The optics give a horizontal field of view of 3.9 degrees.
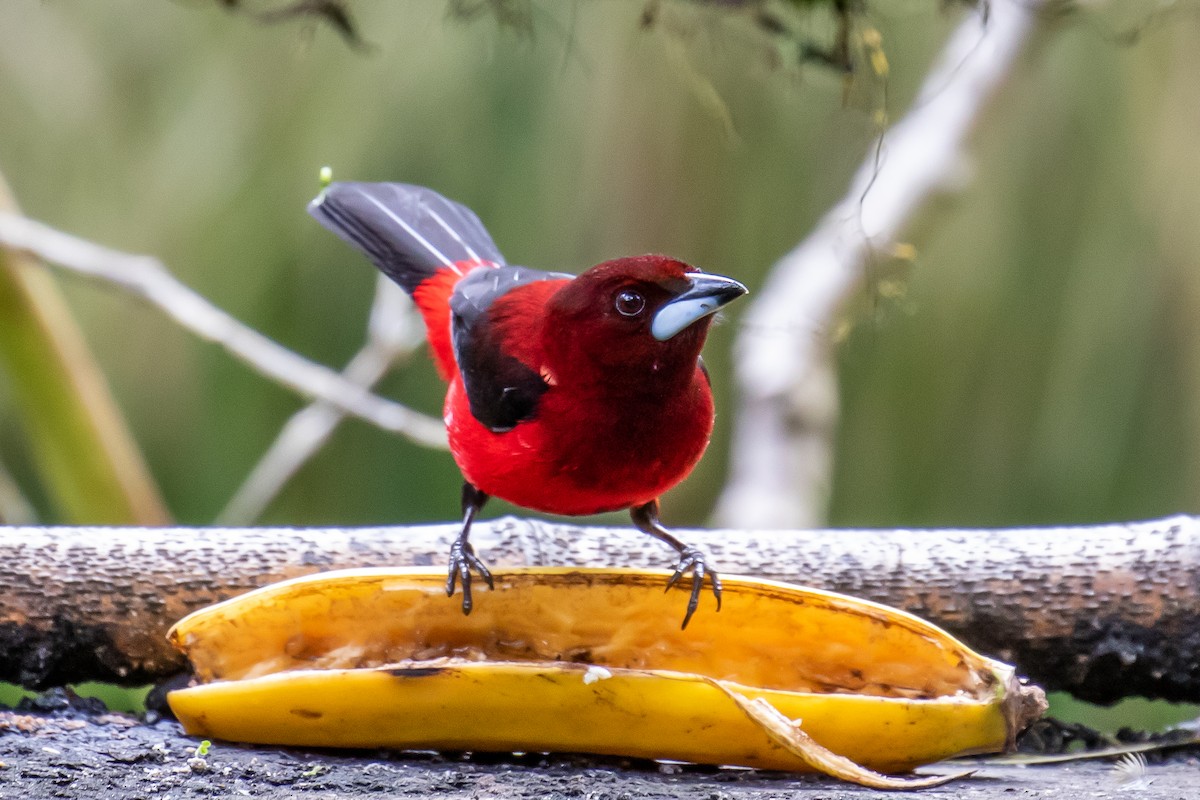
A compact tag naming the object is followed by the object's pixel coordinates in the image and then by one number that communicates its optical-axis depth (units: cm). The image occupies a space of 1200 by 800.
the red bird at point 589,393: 305
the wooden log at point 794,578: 306
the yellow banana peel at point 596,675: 303
